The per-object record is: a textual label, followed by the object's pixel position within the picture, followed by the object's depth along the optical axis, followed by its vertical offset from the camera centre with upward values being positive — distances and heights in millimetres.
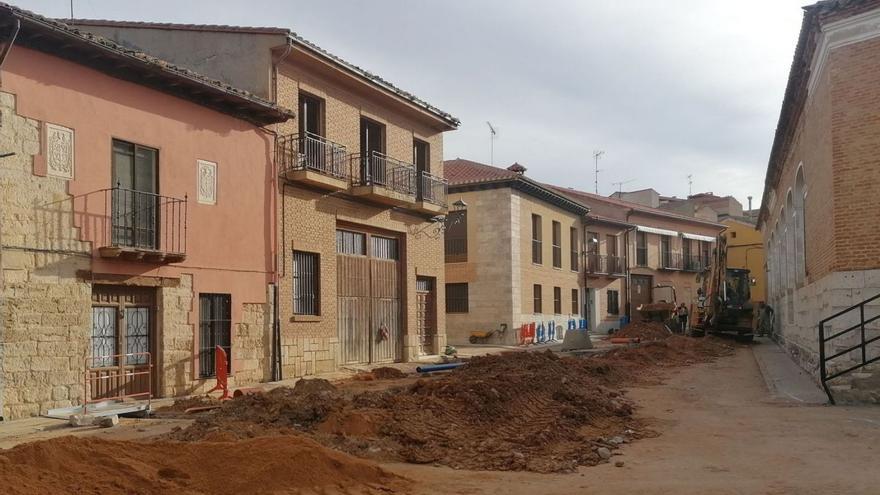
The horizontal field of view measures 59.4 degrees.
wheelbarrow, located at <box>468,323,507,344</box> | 29922 -1943
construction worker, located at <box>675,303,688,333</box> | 34094 -1434
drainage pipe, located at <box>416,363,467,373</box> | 17219 -1840
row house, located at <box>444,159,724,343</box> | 30078 +1351
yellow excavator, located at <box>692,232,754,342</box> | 28156 -765
